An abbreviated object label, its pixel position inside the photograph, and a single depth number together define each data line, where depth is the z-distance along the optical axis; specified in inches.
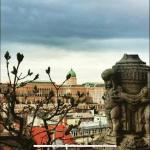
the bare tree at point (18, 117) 169.3
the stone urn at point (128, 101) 274.7
